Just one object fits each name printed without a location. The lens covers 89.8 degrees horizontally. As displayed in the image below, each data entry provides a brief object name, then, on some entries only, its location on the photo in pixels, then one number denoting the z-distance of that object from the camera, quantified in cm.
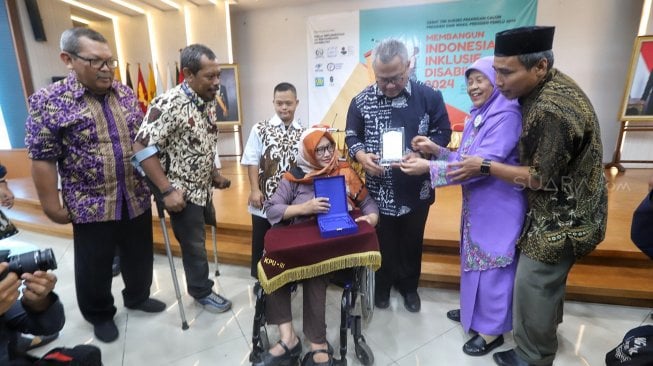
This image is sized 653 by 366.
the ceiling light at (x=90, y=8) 479
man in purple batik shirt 153
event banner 451
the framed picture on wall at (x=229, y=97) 513
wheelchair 149
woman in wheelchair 157
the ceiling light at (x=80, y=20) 567
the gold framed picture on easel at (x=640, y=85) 385
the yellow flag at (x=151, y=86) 565
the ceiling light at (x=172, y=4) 496
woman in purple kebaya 145
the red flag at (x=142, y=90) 559
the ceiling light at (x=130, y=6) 490
